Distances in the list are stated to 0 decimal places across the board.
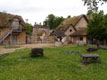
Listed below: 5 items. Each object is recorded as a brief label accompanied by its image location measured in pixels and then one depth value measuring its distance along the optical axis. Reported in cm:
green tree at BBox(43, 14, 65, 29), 5181
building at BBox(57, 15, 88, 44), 2167
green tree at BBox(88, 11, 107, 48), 1369
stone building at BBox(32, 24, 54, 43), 2766
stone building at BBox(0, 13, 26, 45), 2082
